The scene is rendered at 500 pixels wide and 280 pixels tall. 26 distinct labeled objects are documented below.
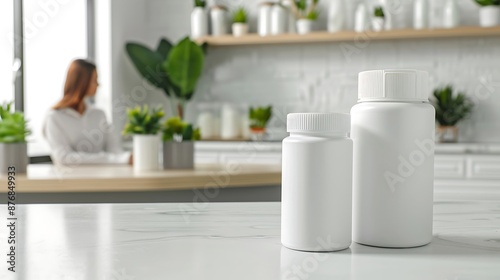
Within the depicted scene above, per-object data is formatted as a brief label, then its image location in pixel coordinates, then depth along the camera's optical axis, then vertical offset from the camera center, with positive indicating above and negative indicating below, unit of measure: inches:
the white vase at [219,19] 174.4 +28.8
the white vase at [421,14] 157.0 +27.8
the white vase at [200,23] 175.0 +27.8
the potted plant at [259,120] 165.5 -1.4
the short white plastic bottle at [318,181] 23.9 -2.7
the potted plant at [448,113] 153.3 +0.9
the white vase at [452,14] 155.8 +27.5
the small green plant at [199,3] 175.9 +33.9
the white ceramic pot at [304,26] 165.5 +25.7
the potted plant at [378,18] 158.7 +26.9
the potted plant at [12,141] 85.8 -4.1
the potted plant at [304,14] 165.7 +29.4
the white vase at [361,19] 161.2 +27.0
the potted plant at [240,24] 172.4 +27.1
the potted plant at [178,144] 96.6 -4.9
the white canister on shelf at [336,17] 165.2 +28.3
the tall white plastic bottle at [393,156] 25.2 -1.7
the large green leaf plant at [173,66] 162.4 +14.0
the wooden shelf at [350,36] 152.6 +22.1
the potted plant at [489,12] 151.3 +27.4
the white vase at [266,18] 169.9 +28.6
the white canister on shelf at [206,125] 174.7 -3.1
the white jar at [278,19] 167.6 +27.9
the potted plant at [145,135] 92.6 -3.3
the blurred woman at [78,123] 116.0 -1.9
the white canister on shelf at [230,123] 172.9 -2.4
